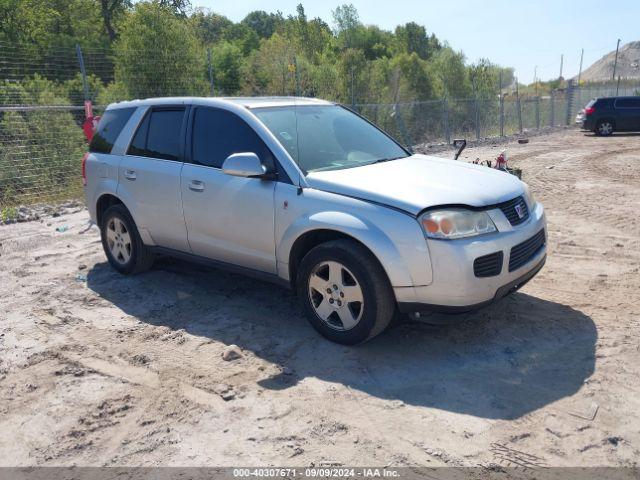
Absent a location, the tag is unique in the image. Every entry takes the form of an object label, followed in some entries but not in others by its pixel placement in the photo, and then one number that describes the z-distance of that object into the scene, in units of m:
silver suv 3.82
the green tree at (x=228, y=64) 35.06
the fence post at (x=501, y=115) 25.55
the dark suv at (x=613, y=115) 23.22
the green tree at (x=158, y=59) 15.47
